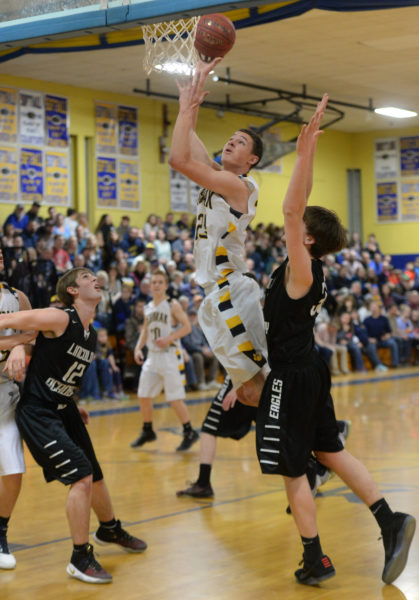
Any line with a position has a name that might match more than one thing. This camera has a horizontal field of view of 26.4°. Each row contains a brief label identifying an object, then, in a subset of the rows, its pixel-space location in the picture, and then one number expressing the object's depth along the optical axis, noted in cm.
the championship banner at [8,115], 1689
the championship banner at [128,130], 1914
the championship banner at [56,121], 1775
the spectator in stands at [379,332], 1808
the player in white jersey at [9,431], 463
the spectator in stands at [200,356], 1411
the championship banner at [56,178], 1764
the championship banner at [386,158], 2461
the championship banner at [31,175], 1712
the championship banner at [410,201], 2443
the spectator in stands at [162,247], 1680
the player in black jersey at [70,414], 454
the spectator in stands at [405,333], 1858
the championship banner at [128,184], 1909
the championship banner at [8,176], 1670
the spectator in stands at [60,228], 1552
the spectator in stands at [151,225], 1773
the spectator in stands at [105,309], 1376
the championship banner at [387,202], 2480
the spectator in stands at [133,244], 1648
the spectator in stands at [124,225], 1762
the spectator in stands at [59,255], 1424
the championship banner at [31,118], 1723
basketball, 466
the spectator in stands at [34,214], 1545
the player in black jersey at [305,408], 439
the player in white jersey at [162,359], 869
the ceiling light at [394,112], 1992
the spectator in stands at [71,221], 1642
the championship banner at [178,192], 2005
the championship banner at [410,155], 2431
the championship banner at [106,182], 1858
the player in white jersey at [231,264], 465
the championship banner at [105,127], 1869
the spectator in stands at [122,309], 1386
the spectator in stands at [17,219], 1538
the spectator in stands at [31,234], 1463
